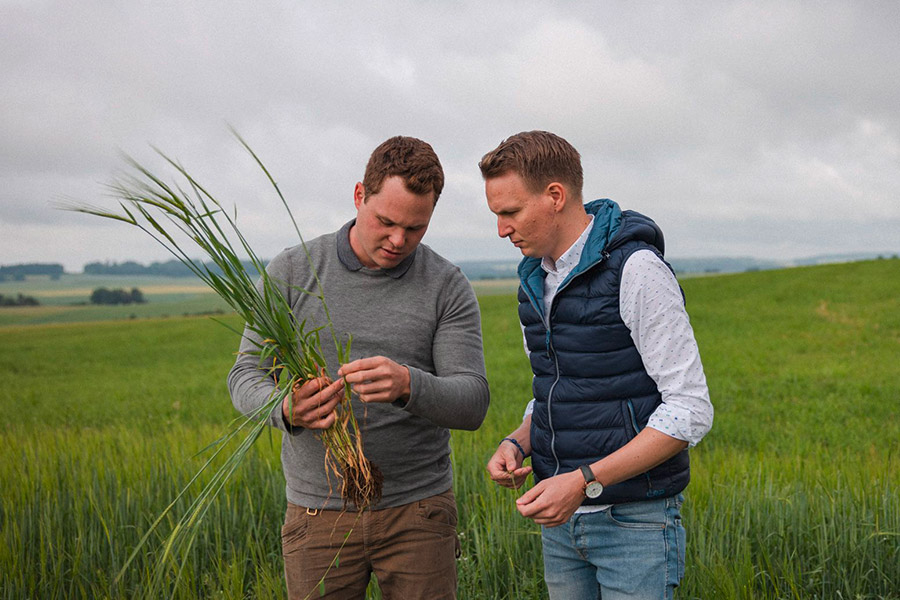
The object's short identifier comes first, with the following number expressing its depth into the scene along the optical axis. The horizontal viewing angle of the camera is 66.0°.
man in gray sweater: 2.24
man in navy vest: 1.85
